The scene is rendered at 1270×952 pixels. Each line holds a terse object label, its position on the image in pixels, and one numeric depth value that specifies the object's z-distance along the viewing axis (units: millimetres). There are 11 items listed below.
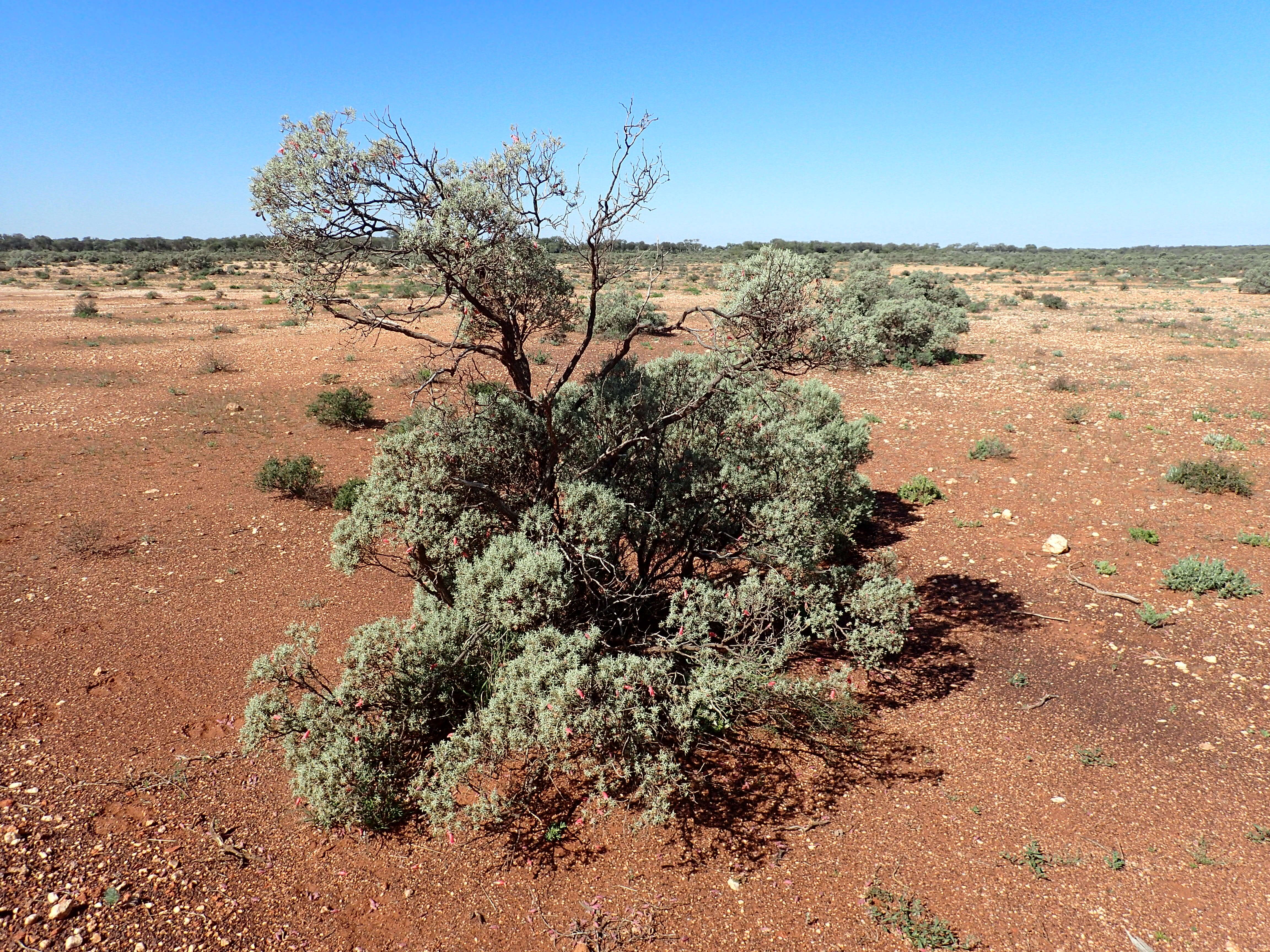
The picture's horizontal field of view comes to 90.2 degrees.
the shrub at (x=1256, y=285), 38344
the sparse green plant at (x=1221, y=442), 12570
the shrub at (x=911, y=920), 4199
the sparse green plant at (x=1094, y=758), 5723
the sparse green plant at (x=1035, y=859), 4695
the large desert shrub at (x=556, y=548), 4734
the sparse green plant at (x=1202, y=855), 4688
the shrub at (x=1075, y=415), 14500
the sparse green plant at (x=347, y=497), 10039
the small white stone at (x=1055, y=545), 9234
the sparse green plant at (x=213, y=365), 17562
